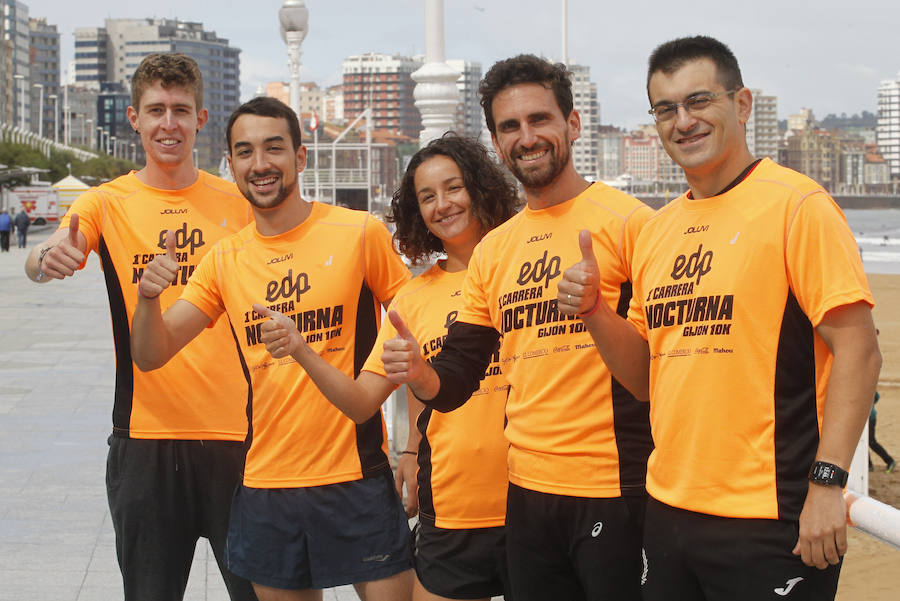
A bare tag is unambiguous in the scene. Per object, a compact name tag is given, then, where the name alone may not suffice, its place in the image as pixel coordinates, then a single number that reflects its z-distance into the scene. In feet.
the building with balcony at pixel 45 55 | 588.91
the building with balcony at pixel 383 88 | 598.75
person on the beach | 28.11
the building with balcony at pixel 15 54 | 443.73
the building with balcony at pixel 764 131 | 629.80
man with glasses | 8.67
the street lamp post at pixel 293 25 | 56.65
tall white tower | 28.32
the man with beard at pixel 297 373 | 12.21
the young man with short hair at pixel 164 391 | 13.57
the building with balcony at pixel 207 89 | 643.04
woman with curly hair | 11.84
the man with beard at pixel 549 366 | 10.59
